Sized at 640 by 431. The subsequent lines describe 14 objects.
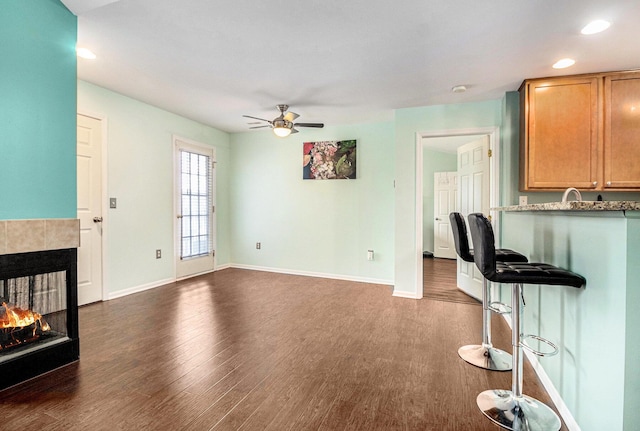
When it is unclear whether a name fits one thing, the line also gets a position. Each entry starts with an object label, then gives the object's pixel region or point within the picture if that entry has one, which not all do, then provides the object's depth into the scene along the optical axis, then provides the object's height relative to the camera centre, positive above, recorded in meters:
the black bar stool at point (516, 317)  1.51 -0.54
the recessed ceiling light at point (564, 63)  2.72 +1.36
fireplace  1.87 -0.63
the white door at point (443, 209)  6.87 +0.13
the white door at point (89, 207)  3.38 +0.07
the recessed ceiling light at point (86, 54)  2.65 +1.40
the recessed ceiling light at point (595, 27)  2.15 +1.35
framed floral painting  4.83 +0.87
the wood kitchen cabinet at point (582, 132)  2.90 +0.81
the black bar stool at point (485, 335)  2.19 -0.92
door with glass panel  4.68 +0.09
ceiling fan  3.64 +1.07
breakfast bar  1.15 -0.43
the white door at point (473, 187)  3.76 +0.36
